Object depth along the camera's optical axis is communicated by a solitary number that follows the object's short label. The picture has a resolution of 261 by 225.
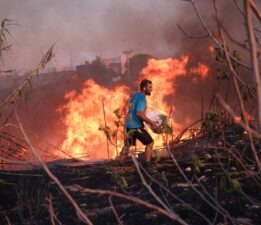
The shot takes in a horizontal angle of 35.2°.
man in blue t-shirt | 6.61
